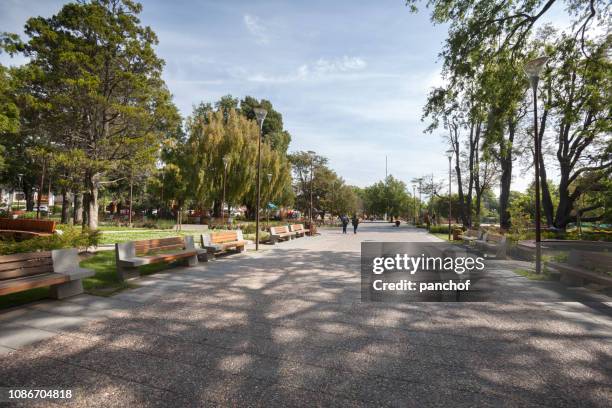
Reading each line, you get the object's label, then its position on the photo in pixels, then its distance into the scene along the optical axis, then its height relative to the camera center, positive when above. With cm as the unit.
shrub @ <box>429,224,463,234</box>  2857 -155
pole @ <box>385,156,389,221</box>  7294 +385
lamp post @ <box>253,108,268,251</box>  1237 +368
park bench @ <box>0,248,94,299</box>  455 -100
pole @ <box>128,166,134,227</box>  1742 +203
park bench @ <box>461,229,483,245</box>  1570 -123
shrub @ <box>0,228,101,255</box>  686 -78
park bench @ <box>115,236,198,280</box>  654 -102
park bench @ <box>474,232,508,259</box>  1109 -116
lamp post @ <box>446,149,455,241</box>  2702 +455
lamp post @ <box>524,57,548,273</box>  847 +364
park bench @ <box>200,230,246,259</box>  977 -102
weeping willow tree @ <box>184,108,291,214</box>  2877 +465
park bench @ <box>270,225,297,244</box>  1586 -118
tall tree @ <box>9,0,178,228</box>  1526 +623
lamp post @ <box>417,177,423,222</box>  4310 +378
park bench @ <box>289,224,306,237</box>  1973 -117
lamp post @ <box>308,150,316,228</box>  4351 +730
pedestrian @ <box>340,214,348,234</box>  2619 -75
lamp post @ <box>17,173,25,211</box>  4129 +400
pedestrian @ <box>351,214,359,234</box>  2581 -74
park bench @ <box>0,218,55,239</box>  1099 -67
